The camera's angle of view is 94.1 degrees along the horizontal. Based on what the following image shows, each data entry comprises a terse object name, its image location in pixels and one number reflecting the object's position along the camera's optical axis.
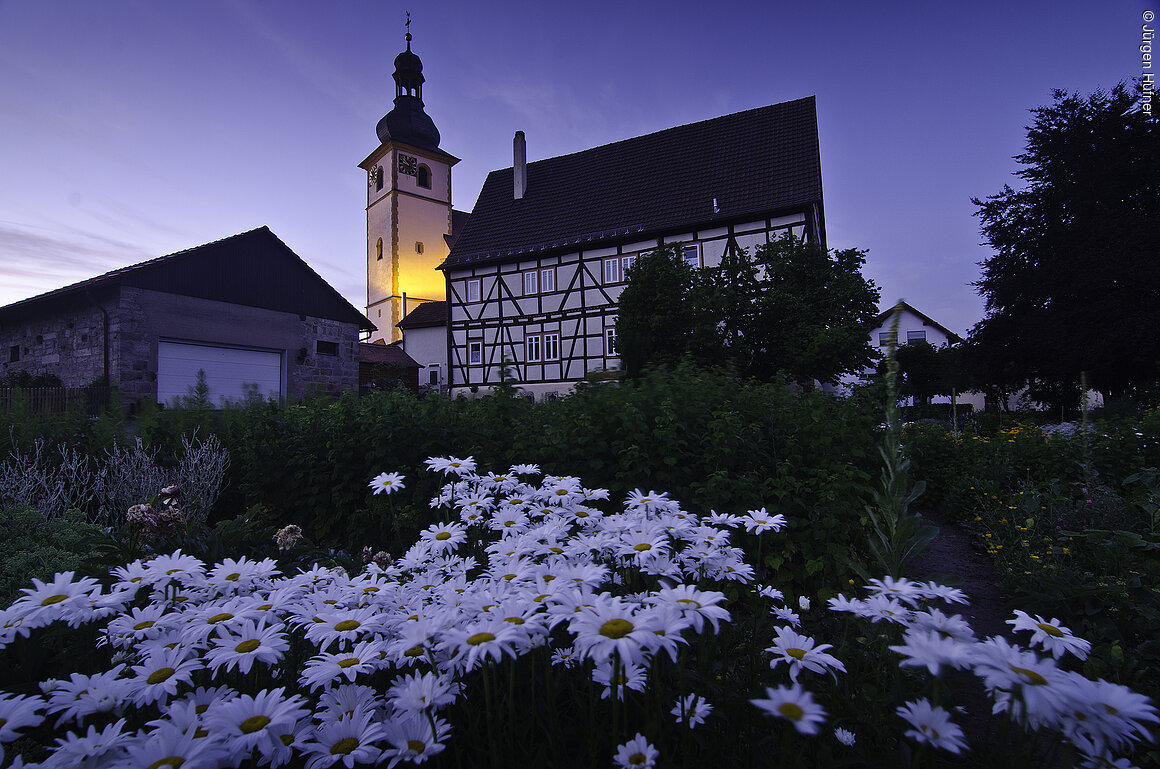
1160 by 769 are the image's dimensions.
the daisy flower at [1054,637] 1.04
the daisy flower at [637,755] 0.97
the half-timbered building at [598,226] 19.36
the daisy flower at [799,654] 1.09
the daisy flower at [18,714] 0.93
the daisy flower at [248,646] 1.12
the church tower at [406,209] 34.44
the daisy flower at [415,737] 1.01
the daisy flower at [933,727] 0.82
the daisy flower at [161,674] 1.07
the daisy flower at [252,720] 0.93
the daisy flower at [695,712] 1.09
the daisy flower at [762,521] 1.96
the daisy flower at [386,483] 2.60
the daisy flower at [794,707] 0.83
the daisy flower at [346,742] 1.00
